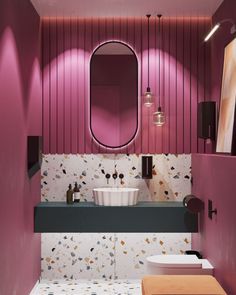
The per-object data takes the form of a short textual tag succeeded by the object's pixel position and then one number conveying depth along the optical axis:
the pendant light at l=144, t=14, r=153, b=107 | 3.42
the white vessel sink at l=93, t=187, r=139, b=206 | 3.19
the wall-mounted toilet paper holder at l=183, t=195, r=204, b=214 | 3.00
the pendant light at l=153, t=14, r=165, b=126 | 3.41
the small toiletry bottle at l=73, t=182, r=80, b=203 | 3.40
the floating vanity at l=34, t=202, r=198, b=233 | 3.17
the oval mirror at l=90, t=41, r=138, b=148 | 3.44
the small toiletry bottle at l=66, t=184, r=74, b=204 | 3.34
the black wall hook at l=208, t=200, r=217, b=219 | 2.67
